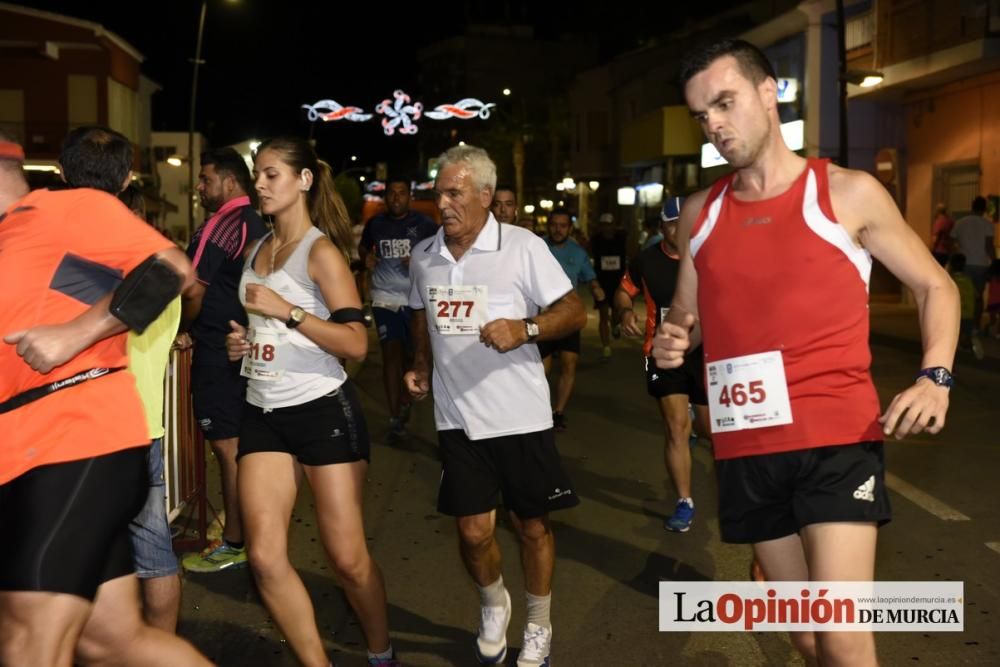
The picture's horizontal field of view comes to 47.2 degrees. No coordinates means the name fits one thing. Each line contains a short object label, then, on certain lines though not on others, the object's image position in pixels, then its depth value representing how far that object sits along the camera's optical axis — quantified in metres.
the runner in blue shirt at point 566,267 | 10.37
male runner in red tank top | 3.17
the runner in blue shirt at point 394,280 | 10.00
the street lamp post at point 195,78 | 38.03
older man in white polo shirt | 4.63
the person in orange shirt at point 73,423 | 2.93
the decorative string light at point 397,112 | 24.30
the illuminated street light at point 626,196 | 47.44
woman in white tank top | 4.17
